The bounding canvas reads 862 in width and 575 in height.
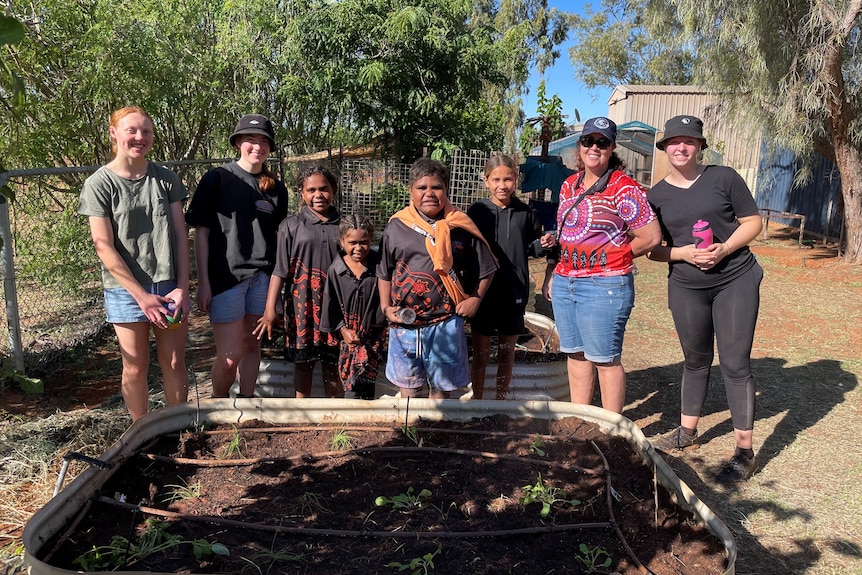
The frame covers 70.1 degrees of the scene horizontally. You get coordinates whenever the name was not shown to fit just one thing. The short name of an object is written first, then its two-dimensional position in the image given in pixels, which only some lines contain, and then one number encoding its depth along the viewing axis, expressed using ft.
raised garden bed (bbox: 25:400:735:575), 6.50
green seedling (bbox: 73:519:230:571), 6.23
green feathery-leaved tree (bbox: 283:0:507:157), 29.09
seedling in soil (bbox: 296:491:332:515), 7.45
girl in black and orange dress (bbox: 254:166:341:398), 10.98
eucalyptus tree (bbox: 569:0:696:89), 112.37
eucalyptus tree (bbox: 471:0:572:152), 94.53
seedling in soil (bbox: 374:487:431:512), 7.50
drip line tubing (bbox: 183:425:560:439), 9.19
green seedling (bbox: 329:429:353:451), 8.86
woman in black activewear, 10.51
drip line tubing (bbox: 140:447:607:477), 8.32
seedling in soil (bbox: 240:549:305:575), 6.32
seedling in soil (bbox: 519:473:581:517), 7.60
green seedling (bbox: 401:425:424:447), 9.07
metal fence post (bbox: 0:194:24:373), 13.66
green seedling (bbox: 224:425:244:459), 8.65
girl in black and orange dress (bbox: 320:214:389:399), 10.91
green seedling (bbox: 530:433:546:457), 8.89
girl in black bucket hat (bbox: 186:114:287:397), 10.68
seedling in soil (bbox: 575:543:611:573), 6.35
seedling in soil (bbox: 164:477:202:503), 7.67
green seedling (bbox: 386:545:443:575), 6.34
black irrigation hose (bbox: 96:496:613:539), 6.87
